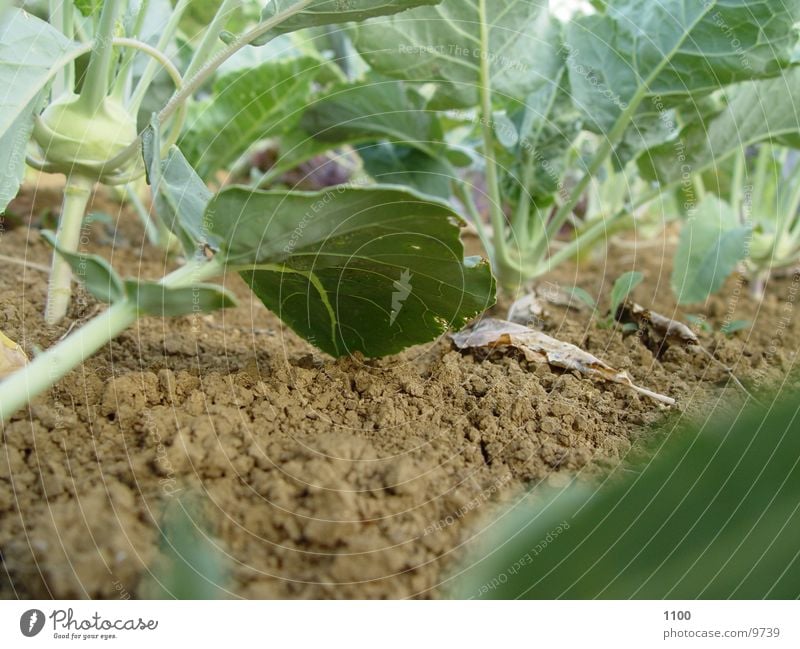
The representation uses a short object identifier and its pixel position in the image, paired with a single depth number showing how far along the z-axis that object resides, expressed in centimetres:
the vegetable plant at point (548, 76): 74
